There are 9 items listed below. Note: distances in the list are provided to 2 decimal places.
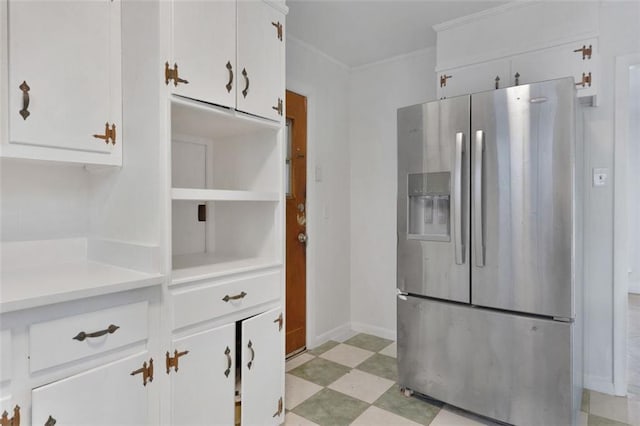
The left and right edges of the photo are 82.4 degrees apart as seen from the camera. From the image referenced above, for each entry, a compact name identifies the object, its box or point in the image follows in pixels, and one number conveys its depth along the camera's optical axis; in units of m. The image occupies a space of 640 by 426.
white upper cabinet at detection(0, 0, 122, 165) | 1.30
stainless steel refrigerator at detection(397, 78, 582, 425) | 1.81
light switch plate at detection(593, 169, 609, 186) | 2.34
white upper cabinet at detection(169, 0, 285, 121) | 1.43
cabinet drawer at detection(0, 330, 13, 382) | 1.01
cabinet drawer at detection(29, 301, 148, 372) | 1.09
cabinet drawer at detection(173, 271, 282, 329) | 1.45
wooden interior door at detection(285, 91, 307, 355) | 2.92
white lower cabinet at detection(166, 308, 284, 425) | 1.46
